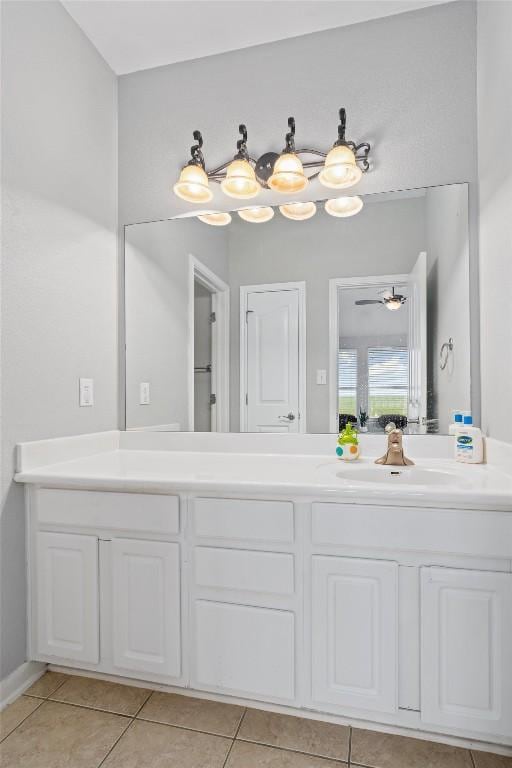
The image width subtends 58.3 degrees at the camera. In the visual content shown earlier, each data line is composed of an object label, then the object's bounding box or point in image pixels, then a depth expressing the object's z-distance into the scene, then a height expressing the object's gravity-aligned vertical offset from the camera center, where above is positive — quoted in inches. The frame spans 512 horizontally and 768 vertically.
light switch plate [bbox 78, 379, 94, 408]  77.0 -1.6
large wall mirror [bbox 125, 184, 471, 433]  72.7 +10.8
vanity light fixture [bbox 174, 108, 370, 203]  73.6 +35.5
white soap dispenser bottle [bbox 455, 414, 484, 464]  66.1 -9.1
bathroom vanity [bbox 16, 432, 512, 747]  50.1 -24.4
